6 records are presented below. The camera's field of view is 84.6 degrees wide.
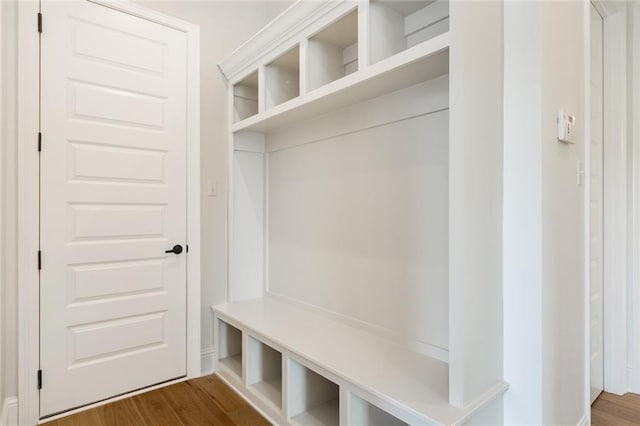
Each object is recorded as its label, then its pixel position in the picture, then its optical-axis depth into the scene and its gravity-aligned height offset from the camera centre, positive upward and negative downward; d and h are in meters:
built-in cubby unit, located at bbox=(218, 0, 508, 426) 1.23 -0.02
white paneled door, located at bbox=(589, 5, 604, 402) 2.08 +0.01
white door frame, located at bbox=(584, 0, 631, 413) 2.18 +0.09
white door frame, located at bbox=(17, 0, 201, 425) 1.83 -0.02
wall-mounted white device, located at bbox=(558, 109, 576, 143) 1.39 +0.35
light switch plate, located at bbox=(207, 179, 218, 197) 2.49 +0.18
